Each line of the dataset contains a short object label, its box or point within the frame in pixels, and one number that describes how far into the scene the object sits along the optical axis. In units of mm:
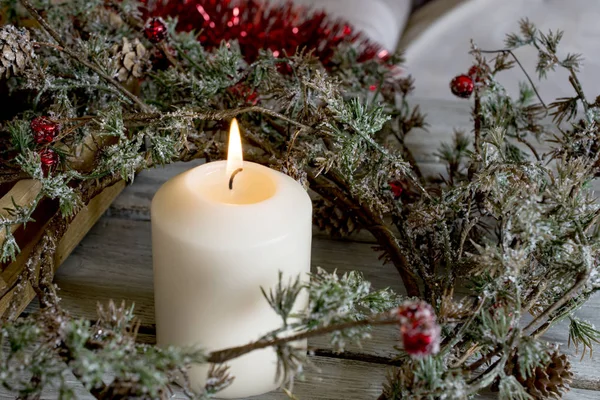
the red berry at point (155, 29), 691
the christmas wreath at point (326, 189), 421
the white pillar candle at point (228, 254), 474
